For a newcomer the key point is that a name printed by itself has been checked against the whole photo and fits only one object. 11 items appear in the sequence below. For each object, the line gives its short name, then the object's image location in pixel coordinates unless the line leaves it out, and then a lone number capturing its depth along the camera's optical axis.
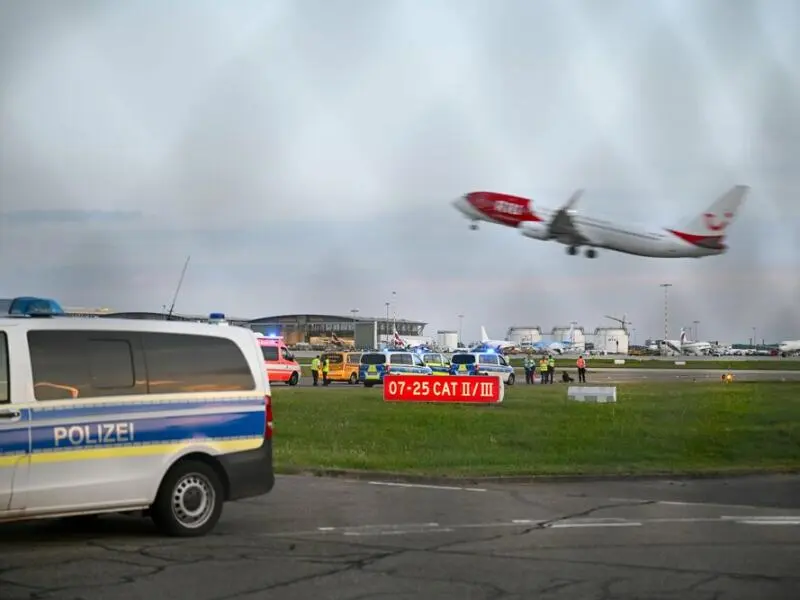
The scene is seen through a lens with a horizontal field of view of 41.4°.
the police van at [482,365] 54.16
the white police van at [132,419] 10.12
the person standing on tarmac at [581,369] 56.31
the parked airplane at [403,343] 83.50
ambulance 50.88
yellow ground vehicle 56.84
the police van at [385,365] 50.69
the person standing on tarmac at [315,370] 54.11
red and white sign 33.44
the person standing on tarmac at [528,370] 57.38
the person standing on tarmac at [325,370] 54.44
